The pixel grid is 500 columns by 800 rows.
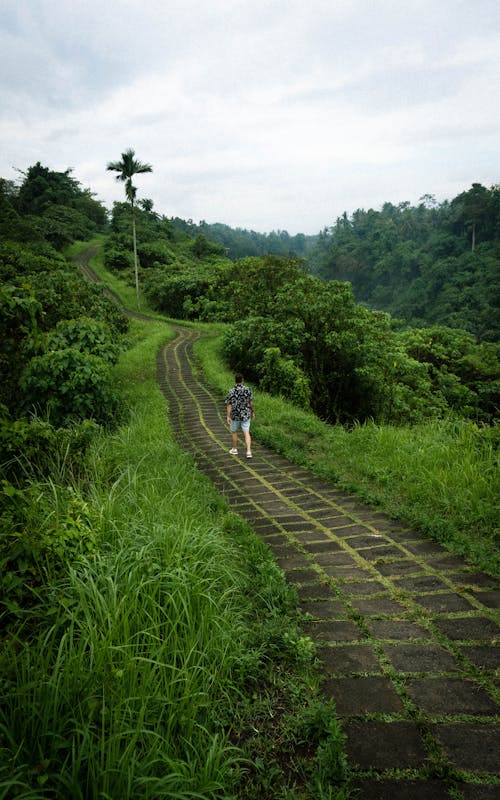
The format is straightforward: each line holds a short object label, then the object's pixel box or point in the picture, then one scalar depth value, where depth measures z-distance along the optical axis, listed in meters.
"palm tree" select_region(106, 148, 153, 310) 23.37
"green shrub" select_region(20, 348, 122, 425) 6.68
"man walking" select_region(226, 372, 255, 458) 6.68
